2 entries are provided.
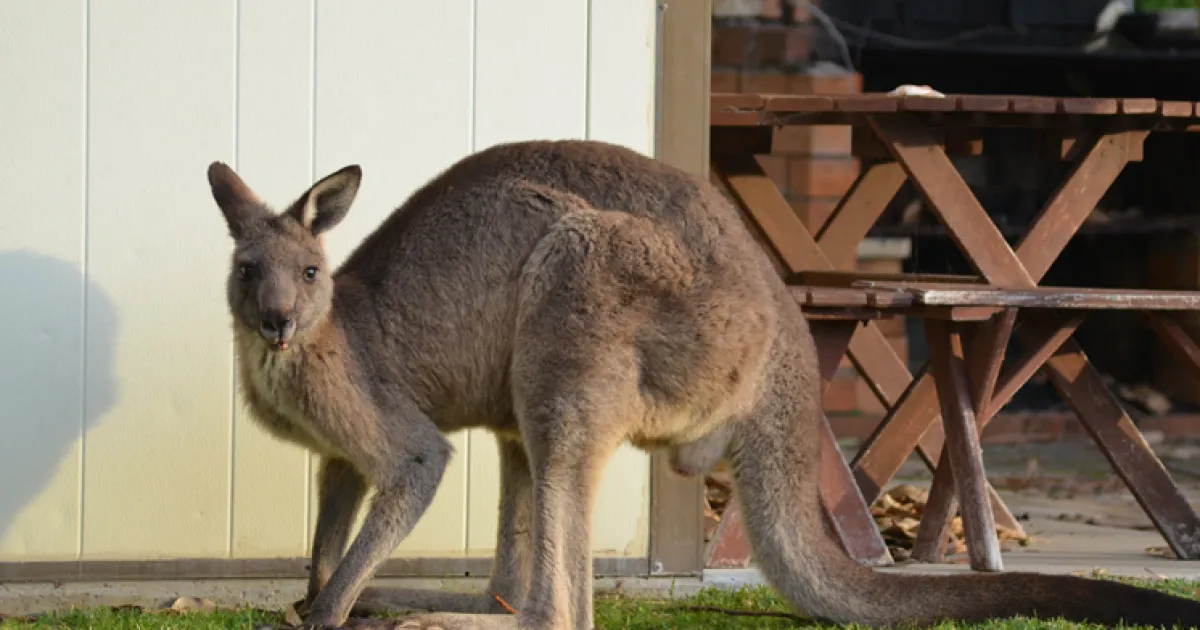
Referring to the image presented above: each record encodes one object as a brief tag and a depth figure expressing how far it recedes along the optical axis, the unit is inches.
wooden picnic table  383.6
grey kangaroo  295.7
